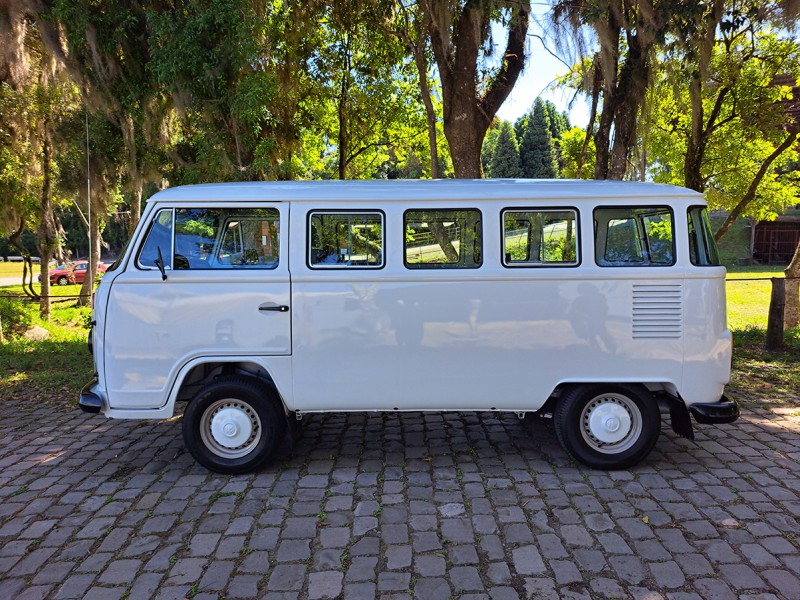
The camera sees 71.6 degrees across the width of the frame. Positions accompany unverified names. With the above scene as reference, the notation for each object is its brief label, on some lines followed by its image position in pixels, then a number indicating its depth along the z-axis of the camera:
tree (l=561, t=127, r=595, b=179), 11.19
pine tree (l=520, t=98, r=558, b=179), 42.41
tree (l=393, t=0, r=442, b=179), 9.16
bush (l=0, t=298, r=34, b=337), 12.37
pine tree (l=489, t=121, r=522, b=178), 41.25
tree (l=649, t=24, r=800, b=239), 9.07
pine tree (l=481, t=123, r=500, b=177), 38.25
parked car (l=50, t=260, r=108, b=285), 28.50
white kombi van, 4.37
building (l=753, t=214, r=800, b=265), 34.47
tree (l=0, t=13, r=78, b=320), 10.66
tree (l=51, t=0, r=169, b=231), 7.54
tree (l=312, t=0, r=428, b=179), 10.05
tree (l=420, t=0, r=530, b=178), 7.86
